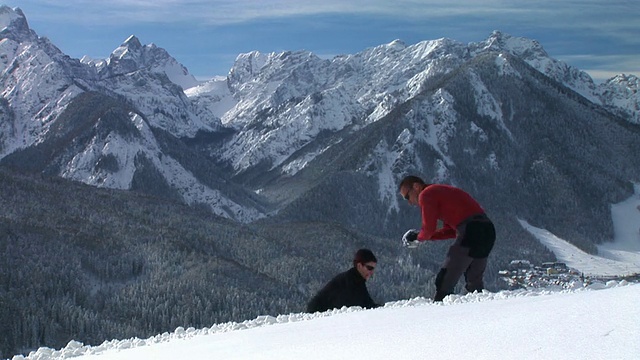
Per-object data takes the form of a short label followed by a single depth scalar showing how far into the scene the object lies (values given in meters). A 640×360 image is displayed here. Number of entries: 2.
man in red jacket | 16.45
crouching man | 17.98
